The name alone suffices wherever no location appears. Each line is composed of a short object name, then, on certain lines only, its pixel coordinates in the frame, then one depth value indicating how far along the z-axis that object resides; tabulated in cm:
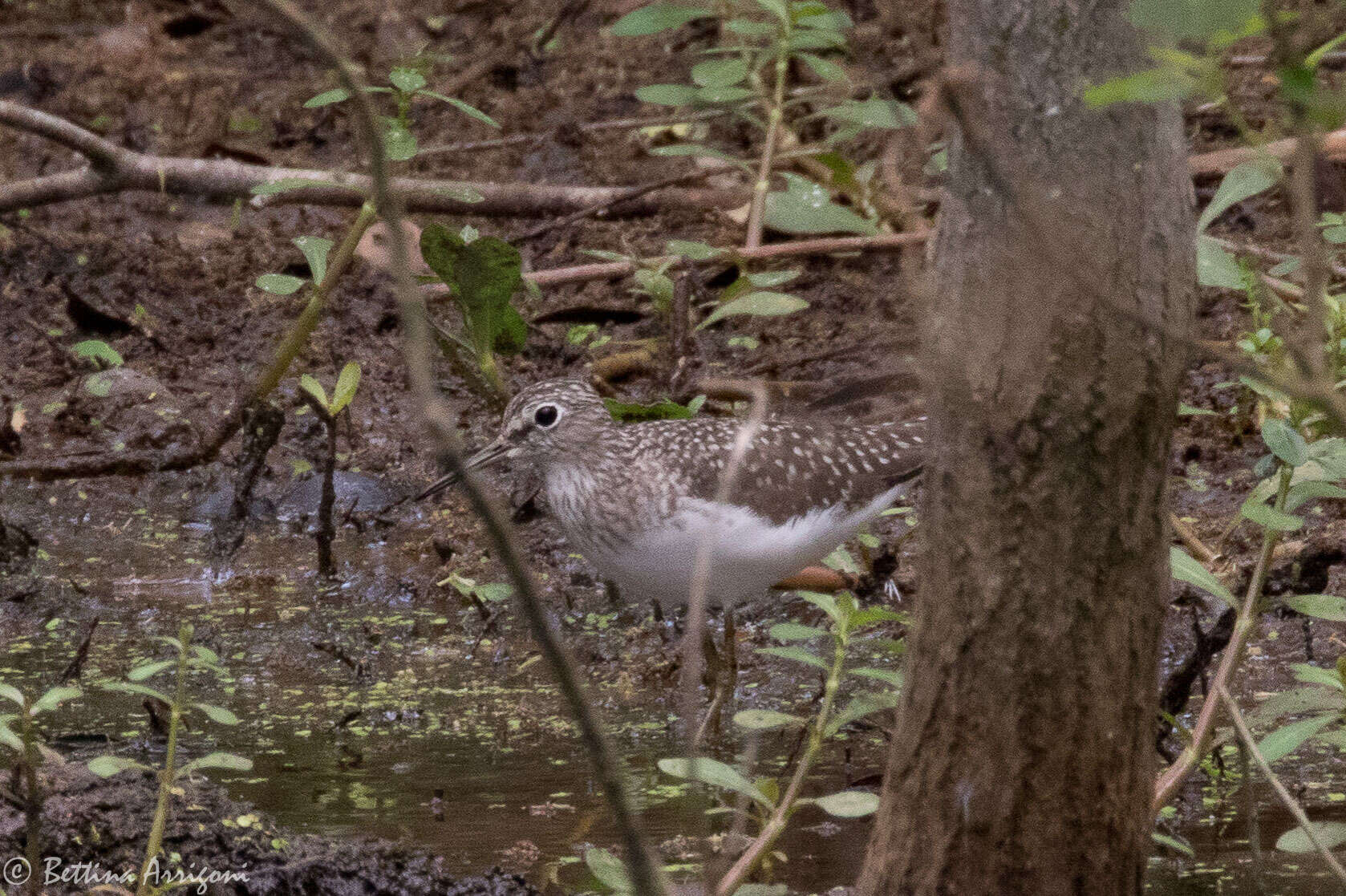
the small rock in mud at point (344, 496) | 1108
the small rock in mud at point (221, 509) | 1103
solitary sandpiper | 820
